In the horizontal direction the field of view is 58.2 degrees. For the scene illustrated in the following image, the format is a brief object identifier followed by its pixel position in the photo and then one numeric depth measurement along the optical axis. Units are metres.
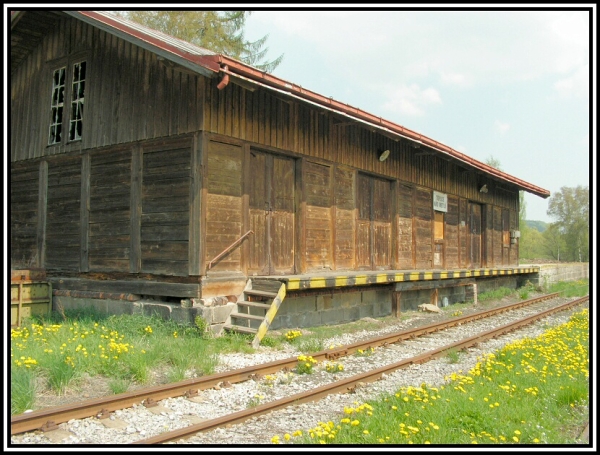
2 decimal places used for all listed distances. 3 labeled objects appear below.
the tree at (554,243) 50.19
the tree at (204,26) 25.00
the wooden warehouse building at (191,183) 9.47
